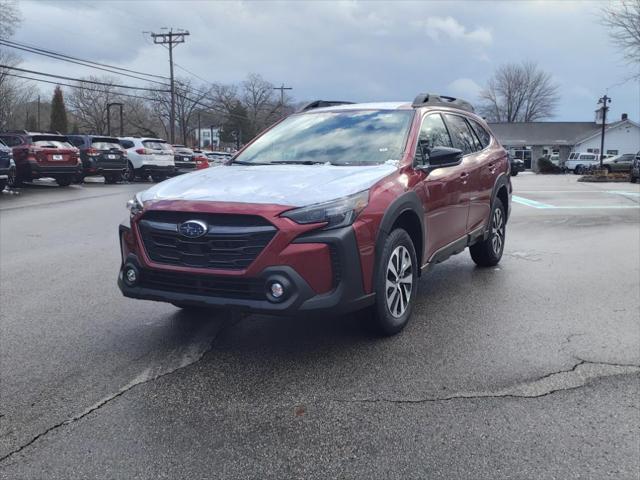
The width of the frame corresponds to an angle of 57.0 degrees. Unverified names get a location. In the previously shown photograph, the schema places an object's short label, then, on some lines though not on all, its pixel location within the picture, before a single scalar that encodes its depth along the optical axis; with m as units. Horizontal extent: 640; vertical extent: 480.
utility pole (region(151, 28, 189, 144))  49.62
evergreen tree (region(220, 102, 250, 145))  88.19
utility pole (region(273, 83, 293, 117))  83.75
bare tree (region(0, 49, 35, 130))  56.53
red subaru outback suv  3.60
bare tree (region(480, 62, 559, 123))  86.75
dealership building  69.12
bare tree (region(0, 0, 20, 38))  37.88
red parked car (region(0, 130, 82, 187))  18.66
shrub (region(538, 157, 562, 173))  52.22
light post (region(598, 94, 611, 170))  45.28
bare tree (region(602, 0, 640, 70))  28.52
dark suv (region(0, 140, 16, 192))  15.80
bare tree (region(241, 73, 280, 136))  93.81
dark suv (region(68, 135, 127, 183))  22.44
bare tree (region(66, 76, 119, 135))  84.25
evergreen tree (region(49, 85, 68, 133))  67.06
